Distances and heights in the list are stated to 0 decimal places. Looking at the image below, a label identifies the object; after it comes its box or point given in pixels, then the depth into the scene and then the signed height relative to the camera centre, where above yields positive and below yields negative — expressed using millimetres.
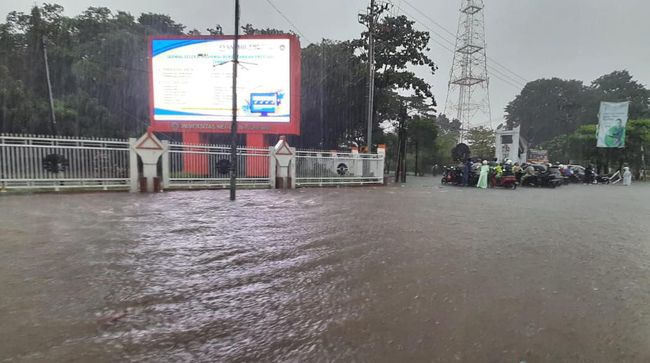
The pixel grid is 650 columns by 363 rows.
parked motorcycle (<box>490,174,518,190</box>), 20266 -1269
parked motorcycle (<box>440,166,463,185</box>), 22297 -1162
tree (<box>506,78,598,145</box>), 71625 +8324
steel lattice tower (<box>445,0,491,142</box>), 48688 +10913
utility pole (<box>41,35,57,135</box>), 17417 +2236
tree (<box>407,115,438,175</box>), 35906 +1497
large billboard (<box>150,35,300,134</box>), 19391 +3090
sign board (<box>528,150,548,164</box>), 48906 +50
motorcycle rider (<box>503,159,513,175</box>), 20703 -688
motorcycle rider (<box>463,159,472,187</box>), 21562 -946
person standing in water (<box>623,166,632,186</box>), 30047 -1486
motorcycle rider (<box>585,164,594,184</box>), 31500 -1452
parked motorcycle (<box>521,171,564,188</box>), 23203 -1326
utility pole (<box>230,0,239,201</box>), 10734 +650
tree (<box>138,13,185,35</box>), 35719 +10729
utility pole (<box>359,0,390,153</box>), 21766 +6696
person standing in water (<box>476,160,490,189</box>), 20516 -1031
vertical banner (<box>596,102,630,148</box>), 34625 +2681
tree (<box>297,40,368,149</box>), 28922 +4284
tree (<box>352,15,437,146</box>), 28531 +6665
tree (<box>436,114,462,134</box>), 75675 +5727
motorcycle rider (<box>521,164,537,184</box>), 23292 -970
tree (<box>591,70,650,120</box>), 60344 +9947
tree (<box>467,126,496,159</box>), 48625 +1556
